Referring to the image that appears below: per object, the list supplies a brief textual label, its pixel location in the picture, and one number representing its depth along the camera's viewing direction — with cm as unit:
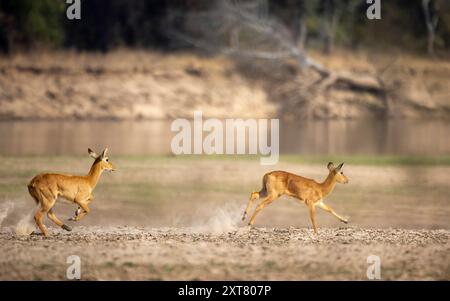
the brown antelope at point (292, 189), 1761
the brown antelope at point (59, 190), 1700
